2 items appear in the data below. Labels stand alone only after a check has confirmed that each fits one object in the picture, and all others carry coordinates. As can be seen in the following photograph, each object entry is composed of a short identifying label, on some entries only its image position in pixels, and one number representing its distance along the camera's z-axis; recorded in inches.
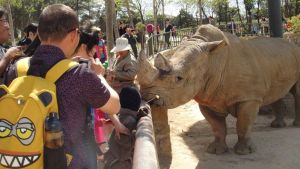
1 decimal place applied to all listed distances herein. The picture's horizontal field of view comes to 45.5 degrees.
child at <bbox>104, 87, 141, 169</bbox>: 104.5
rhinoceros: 172.4
